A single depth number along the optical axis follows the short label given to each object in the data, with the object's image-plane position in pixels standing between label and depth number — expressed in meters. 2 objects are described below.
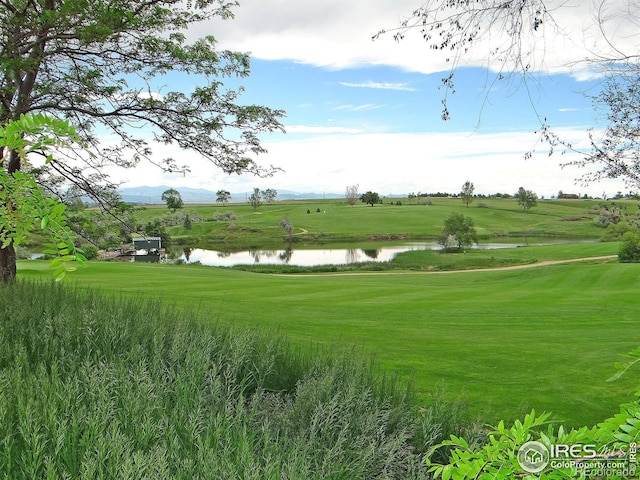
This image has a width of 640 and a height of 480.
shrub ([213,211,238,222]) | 102.69
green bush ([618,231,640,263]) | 37.47
